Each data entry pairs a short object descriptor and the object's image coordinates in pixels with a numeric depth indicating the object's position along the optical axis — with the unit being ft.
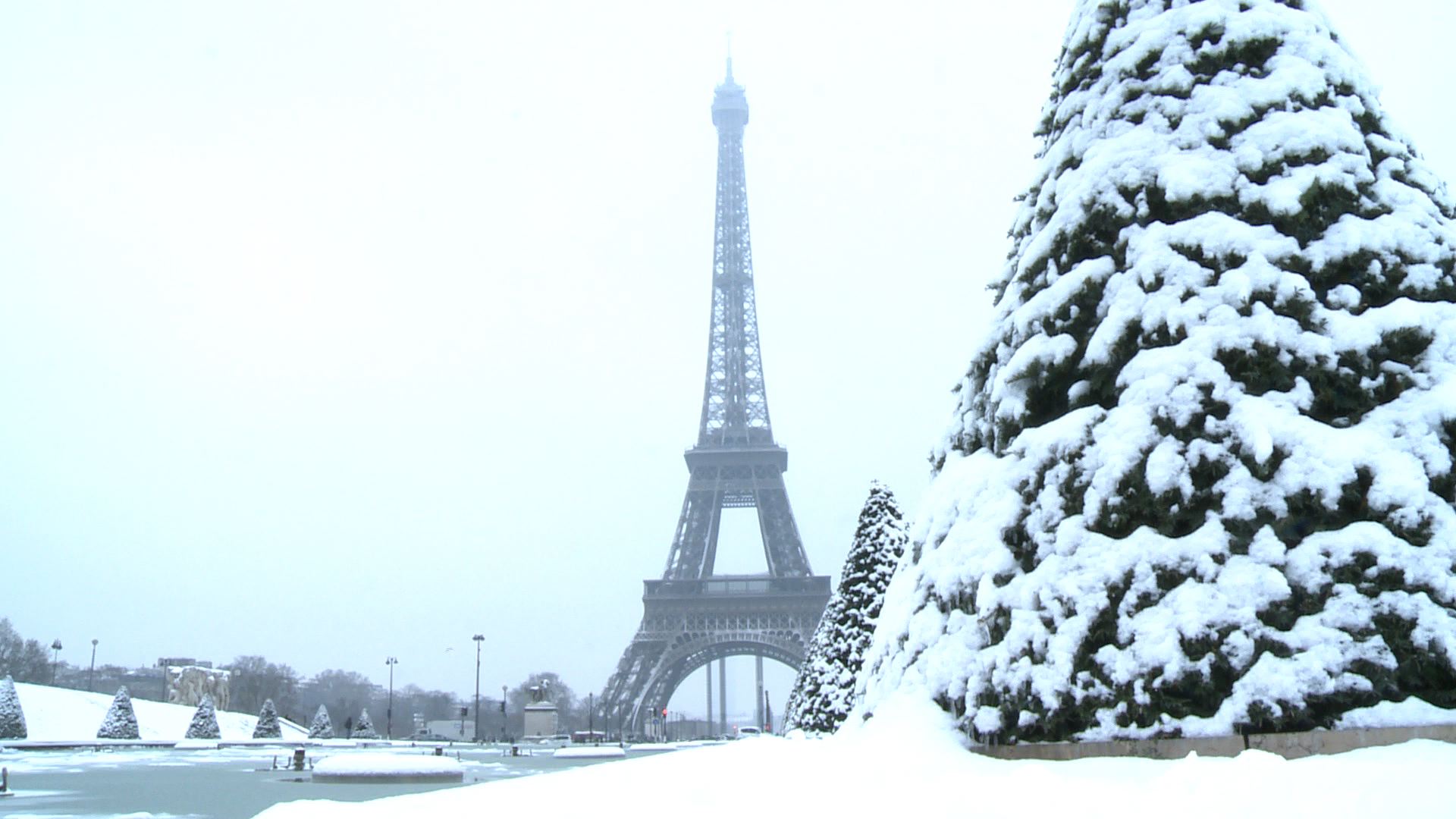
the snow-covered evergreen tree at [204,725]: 211.00
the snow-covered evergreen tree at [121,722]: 196.44
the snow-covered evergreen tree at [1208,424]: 21.08
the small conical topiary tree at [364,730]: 243.62
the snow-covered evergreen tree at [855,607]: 74.69
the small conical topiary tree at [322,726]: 237.86
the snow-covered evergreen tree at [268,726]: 222.89
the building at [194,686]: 330.54
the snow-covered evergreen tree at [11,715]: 172.76
